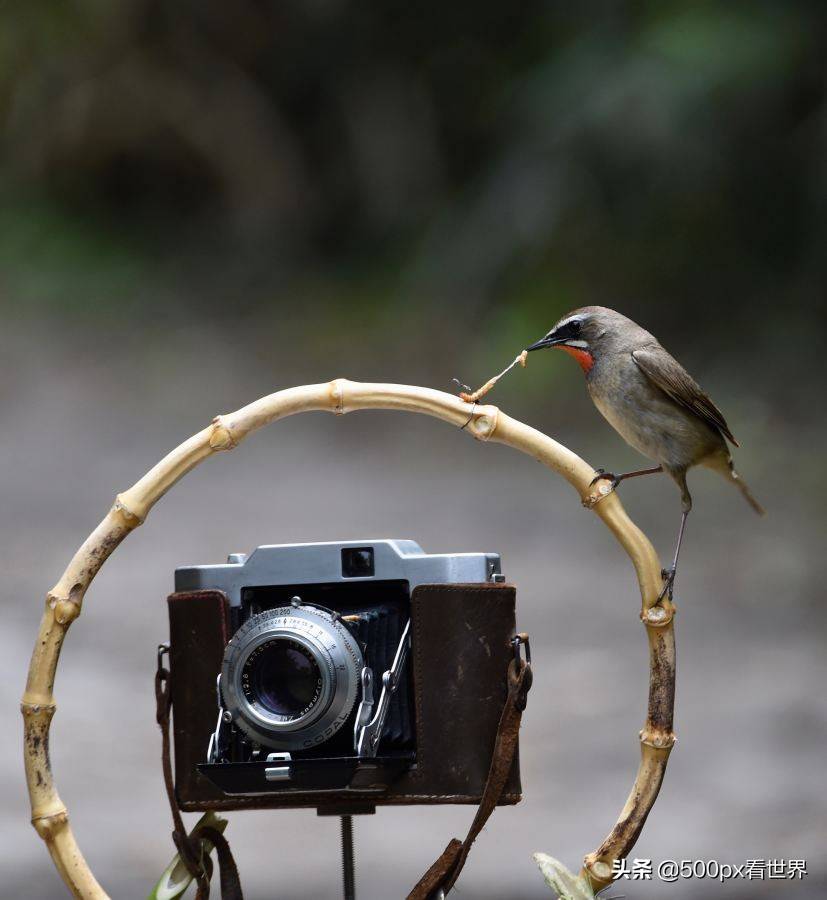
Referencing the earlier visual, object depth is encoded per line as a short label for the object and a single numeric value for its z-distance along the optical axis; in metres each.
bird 7.38
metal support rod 7.38
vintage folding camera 7.34
